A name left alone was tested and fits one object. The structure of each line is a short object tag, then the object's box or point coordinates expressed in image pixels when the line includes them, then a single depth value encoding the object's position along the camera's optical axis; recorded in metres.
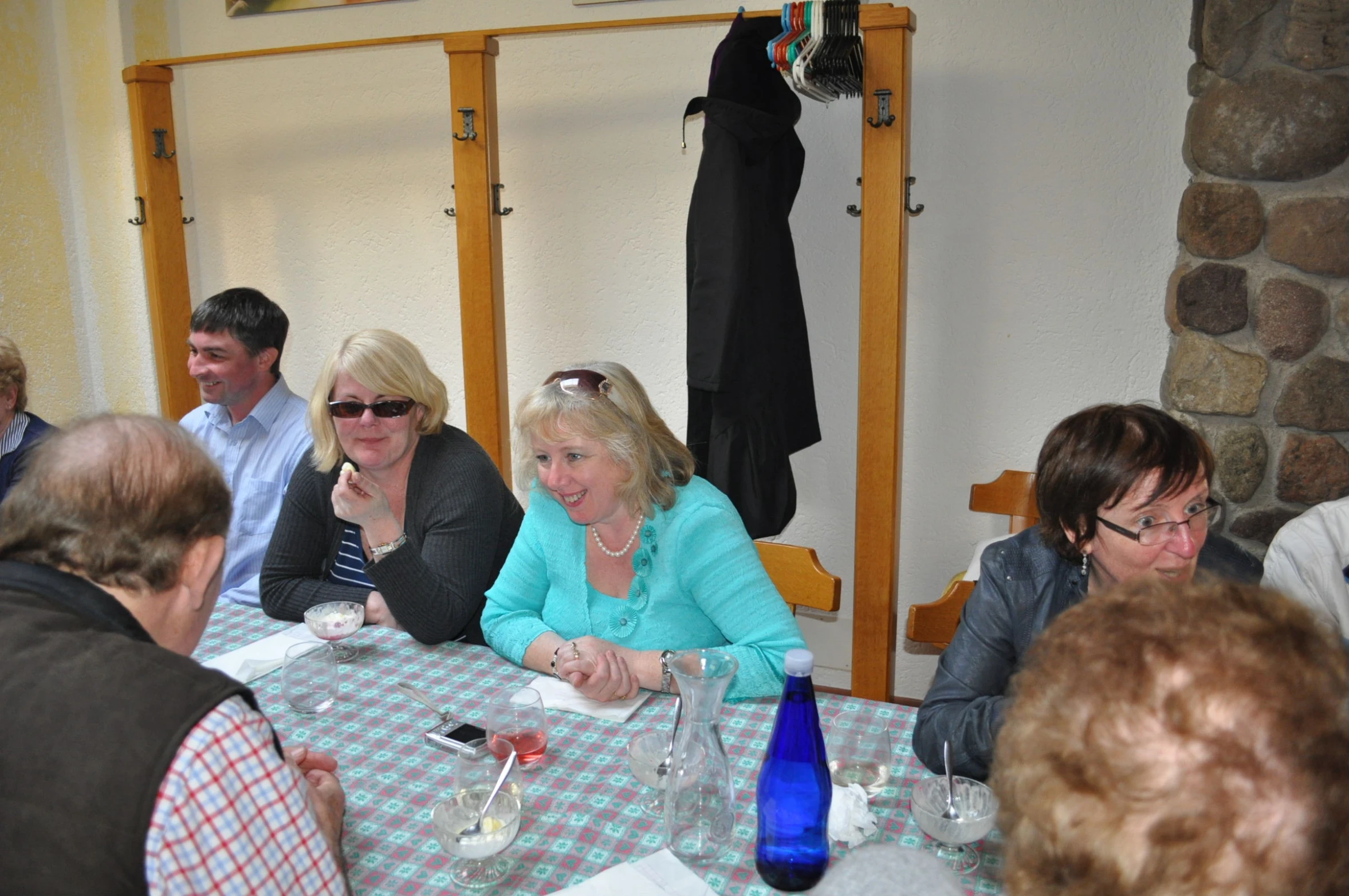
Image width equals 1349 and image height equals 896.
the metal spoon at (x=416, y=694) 1.69
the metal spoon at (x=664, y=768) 1.41
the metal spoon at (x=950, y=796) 1.28
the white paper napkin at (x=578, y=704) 1.66
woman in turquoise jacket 1.94
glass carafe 1.28
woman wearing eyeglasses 1.55
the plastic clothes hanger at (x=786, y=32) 2.61
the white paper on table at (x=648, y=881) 1.18
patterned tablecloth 1.25
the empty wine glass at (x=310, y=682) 1.66
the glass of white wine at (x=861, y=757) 1.41
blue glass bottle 1.20
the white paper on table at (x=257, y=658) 1.82
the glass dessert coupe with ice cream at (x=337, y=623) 1.92
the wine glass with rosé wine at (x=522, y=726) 1.49
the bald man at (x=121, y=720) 0.91
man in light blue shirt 2.82
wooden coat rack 2.60
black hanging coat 2.69
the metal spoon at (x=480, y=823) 1.24
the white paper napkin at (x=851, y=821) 1.28
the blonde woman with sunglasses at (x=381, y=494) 2.22
